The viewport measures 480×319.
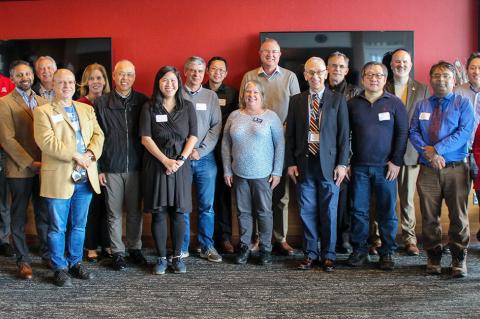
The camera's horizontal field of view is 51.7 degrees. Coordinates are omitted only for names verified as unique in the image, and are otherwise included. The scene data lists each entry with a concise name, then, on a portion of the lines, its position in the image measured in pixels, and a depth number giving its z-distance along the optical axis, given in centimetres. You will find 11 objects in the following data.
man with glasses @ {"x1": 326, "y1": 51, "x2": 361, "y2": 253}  420
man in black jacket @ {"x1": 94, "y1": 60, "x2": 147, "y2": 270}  384
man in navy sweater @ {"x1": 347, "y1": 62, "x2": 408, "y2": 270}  375
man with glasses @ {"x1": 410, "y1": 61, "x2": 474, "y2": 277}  356
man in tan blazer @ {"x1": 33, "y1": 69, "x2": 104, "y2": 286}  346
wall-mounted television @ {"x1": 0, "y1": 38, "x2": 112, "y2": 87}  577
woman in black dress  371
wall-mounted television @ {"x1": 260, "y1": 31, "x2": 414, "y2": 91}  552
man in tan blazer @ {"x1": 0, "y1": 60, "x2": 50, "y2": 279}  368
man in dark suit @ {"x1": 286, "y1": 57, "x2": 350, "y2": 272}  375
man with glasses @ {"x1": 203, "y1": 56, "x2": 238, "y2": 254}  442
